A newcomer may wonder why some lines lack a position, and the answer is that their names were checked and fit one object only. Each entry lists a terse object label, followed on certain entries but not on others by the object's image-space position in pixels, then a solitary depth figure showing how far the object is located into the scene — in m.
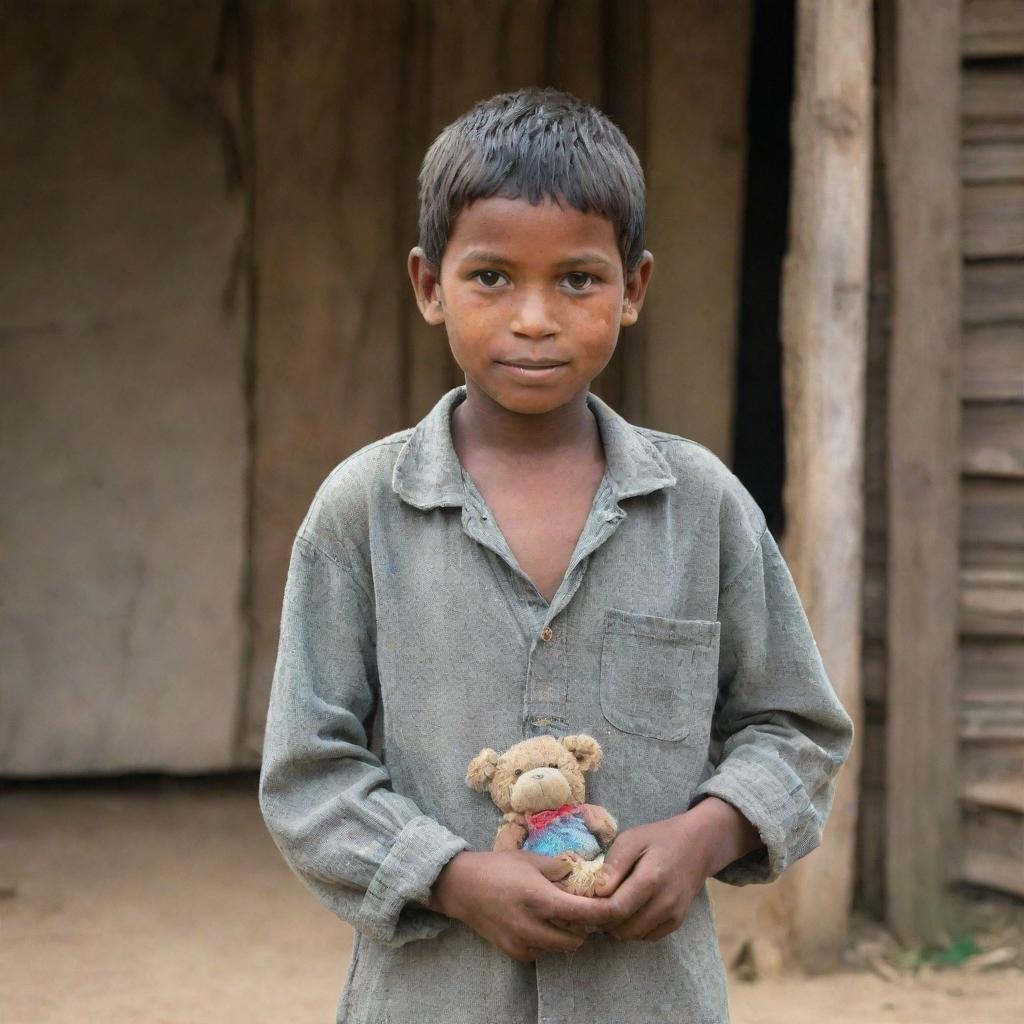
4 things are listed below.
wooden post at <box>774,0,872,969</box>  3.84
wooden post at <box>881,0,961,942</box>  3.95
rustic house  5.07
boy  1.68
